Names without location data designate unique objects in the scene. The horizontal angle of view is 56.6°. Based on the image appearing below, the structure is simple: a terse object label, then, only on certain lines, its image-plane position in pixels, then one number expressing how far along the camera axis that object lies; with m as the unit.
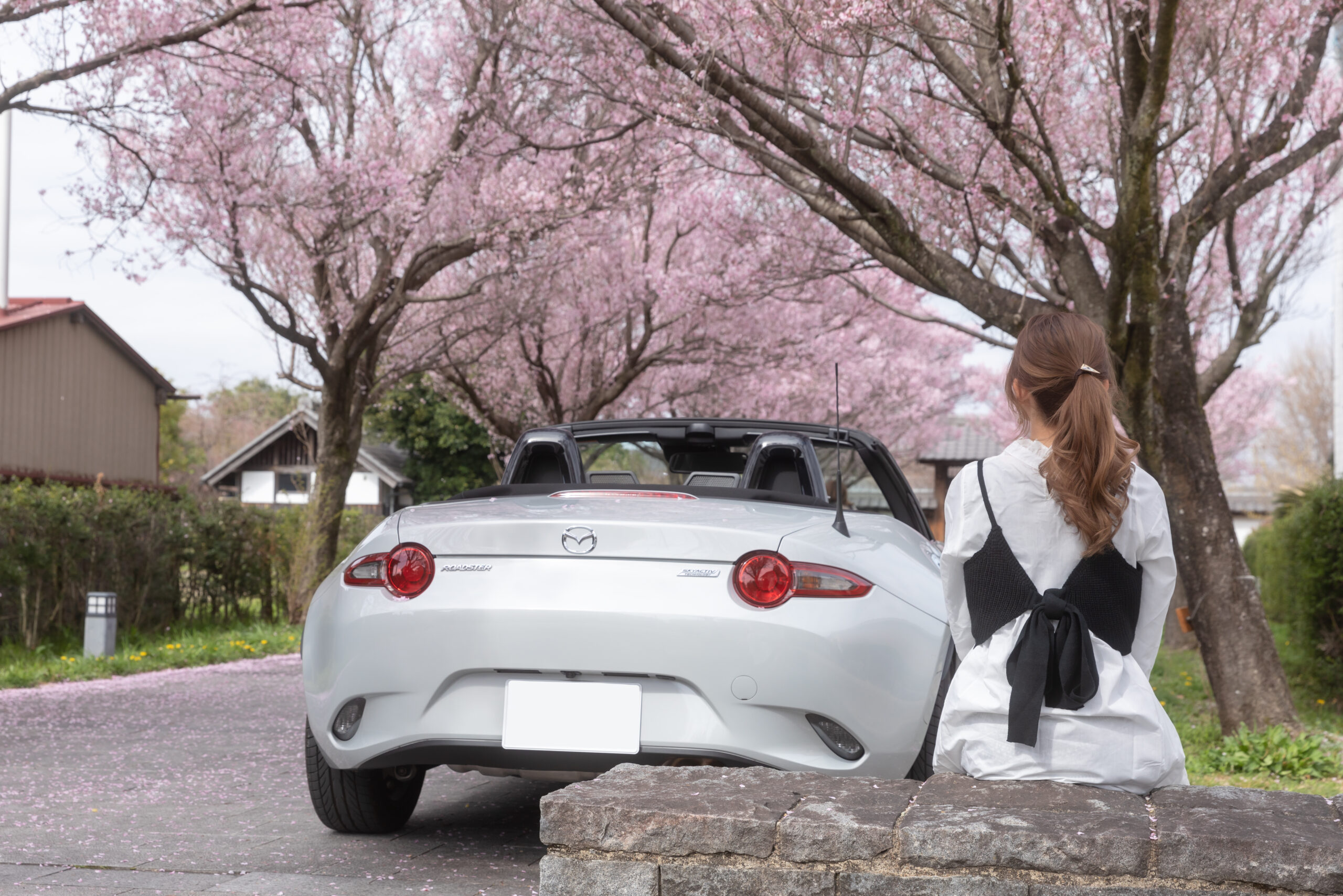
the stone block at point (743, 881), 2.07
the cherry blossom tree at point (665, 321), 18.14
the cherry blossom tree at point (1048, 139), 6.90
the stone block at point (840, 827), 2.05
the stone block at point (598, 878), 2.14
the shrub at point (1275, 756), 6.59
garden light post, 11.23
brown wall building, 28.23
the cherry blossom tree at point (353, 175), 14.43
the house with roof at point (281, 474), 48.72
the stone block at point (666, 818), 2.12
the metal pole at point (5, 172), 22.94
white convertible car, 3.51
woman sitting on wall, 2.26
